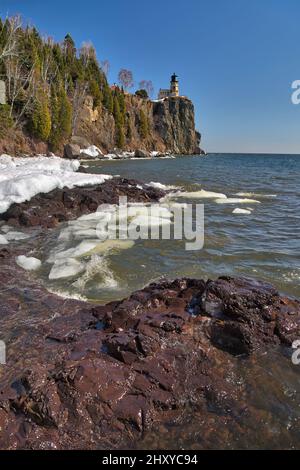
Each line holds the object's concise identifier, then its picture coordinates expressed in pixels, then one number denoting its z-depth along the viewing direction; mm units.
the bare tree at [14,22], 42181
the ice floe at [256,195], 20719
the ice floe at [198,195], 19141
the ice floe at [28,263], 7320
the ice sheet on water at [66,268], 6887
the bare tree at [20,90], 47406
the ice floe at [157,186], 21298
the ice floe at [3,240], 9273
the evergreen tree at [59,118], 56156
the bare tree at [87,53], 85275
